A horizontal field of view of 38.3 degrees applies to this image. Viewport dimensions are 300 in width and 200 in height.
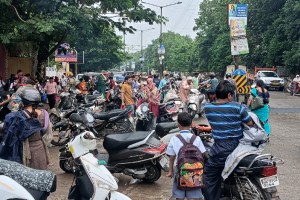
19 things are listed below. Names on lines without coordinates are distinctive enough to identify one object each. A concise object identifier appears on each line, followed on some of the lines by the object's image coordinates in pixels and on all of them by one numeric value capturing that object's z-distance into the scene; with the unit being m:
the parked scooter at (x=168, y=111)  12.41
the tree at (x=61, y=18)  12.89
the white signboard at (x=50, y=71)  28.42
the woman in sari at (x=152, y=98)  12.31
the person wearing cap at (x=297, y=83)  28.57
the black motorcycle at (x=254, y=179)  4.62
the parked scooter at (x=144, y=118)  10.76
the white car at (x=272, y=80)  33.09
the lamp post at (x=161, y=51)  41.59
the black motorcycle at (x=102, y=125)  9.35
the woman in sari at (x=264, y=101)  9.51
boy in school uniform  4.60
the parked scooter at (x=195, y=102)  13.35
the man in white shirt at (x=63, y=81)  23.81
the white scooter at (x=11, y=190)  3.32
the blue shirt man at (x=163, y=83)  17.30
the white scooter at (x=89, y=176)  4.34
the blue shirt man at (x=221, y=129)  4.88
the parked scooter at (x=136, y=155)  6.60
